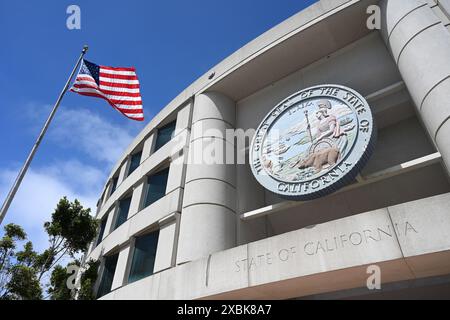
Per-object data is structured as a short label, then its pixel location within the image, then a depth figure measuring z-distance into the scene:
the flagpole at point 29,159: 9.17
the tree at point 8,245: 12.52
